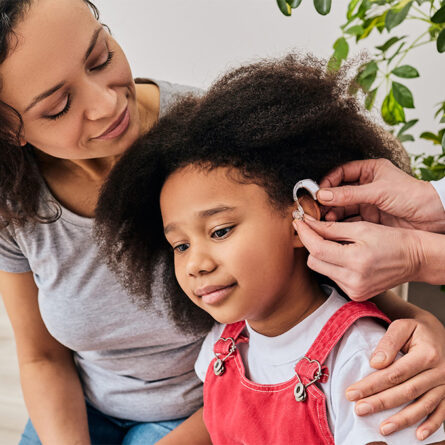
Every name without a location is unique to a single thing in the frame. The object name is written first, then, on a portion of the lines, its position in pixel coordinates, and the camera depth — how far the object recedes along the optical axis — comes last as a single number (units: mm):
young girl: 824
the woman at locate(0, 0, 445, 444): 866
